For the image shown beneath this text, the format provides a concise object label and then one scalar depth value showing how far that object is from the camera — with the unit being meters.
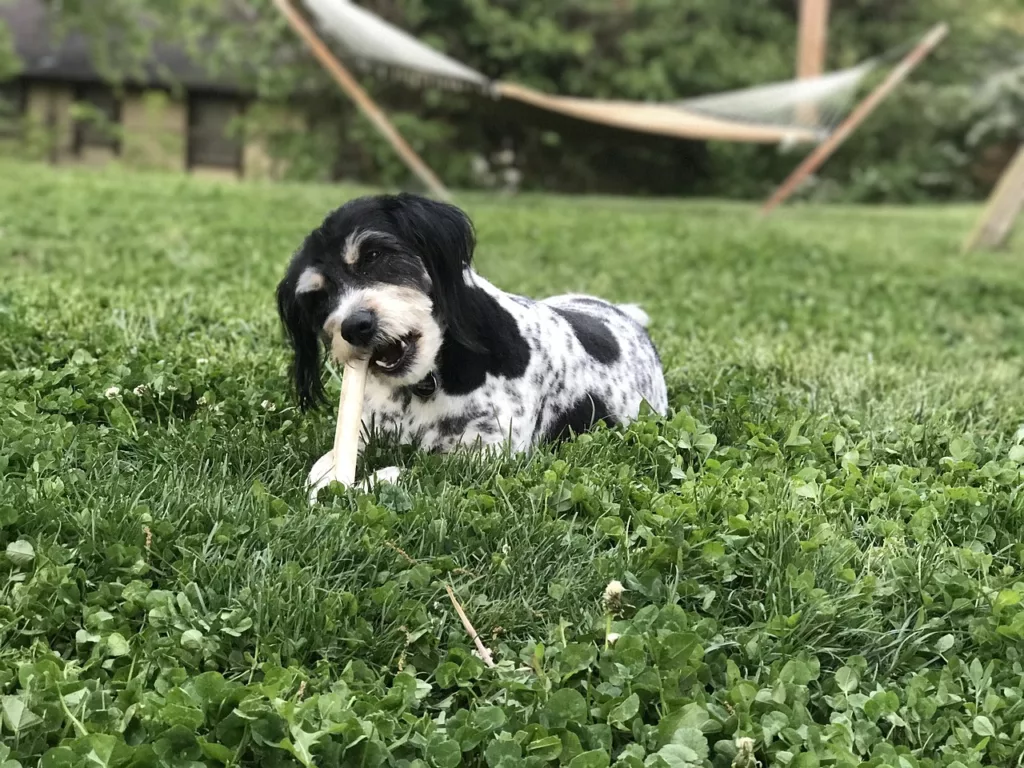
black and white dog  2.89
